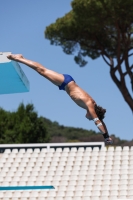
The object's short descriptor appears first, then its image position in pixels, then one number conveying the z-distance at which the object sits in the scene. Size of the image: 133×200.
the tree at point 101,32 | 32.14
